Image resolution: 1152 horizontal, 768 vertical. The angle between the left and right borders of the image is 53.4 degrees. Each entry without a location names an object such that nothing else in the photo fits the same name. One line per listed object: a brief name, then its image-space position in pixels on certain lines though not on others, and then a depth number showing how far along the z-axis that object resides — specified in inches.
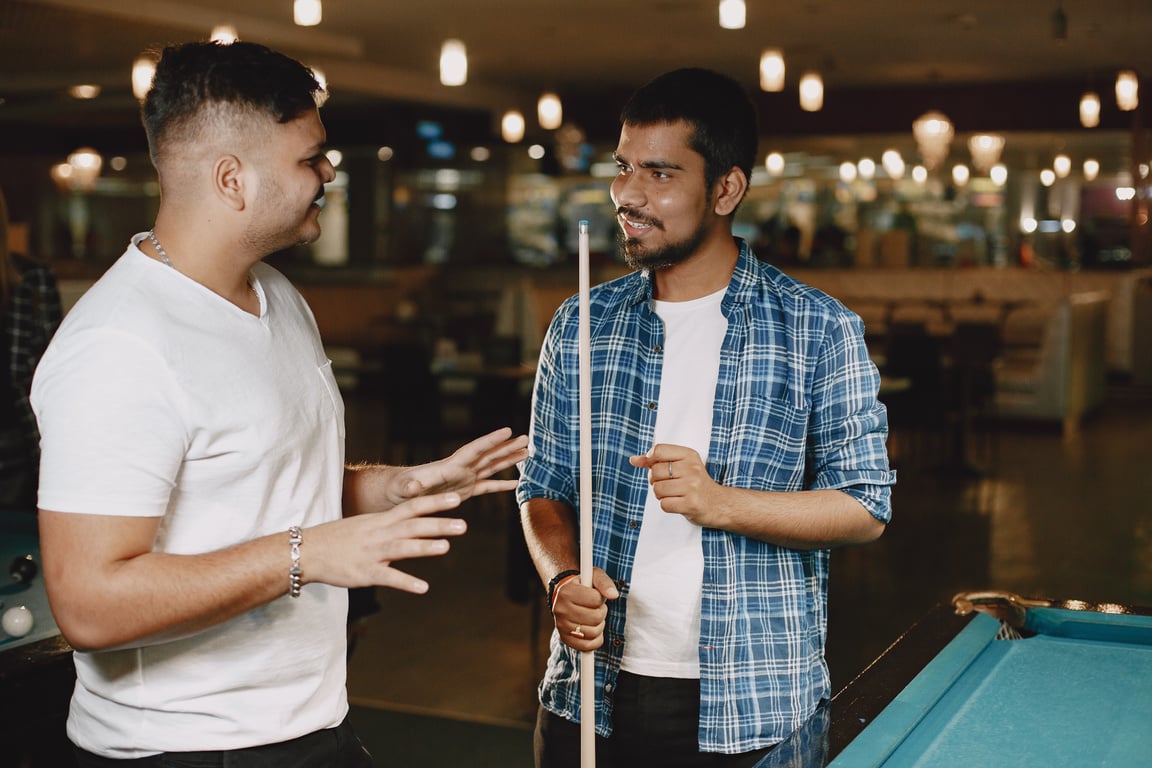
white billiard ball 80.5
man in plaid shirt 69.2
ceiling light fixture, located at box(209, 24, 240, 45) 323.1
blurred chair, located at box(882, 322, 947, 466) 305.1
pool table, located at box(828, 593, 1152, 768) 56.7
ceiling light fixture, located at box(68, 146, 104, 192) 525.0
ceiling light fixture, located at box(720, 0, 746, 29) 276.5
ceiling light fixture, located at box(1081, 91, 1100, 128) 401.1
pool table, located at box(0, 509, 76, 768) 76.3
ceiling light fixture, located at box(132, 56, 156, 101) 323.6
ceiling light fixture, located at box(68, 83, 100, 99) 445.7
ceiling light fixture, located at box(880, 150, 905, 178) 470.0
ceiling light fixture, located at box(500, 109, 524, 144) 437.1
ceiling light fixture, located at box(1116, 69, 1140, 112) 348.5
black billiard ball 91.9
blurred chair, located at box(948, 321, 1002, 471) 326.0
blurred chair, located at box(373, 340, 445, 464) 276.5
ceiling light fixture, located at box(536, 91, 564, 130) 409.4
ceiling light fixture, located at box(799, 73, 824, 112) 364.2
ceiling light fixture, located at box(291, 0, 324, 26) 280.5
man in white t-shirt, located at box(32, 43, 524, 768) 50.4
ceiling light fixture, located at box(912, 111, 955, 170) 380.8
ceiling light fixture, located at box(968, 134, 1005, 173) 400.2
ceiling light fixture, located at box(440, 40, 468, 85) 334.0
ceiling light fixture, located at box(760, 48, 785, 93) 327.9
